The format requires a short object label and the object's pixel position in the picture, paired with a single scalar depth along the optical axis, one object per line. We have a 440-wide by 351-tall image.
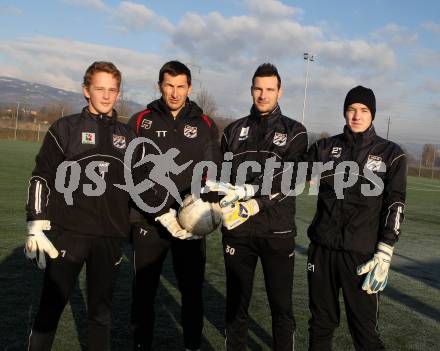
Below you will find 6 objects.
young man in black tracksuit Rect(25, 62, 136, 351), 3.02
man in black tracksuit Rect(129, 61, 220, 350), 3.52
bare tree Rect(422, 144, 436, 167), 50.44
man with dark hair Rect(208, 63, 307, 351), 3.45
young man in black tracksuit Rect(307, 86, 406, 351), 3.13
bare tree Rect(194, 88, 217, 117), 52.78
